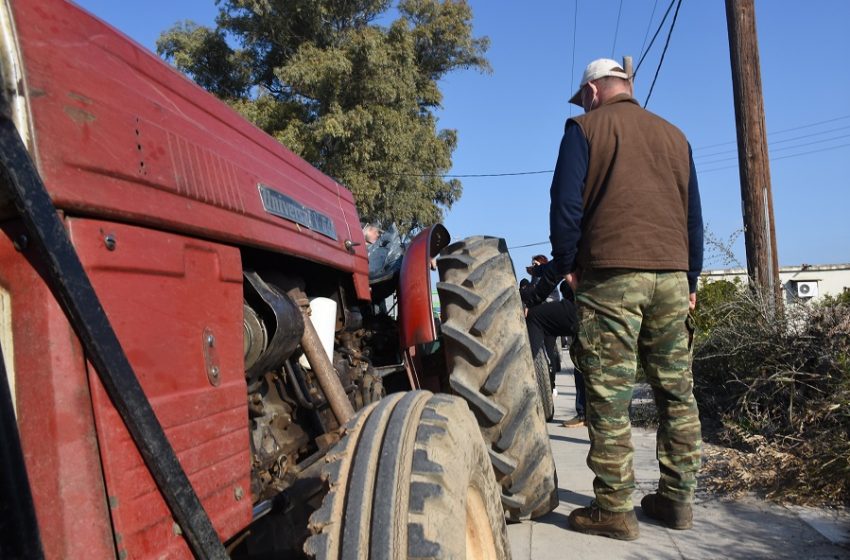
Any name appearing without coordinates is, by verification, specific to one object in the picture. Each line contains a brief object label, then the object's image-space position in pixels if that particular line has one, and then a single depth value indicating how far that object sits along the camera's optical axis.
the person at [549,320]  4.75
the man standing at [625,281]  2.97
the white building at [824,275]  24.06
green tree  16.50
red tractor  1.14
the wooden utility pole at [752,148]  5.82
